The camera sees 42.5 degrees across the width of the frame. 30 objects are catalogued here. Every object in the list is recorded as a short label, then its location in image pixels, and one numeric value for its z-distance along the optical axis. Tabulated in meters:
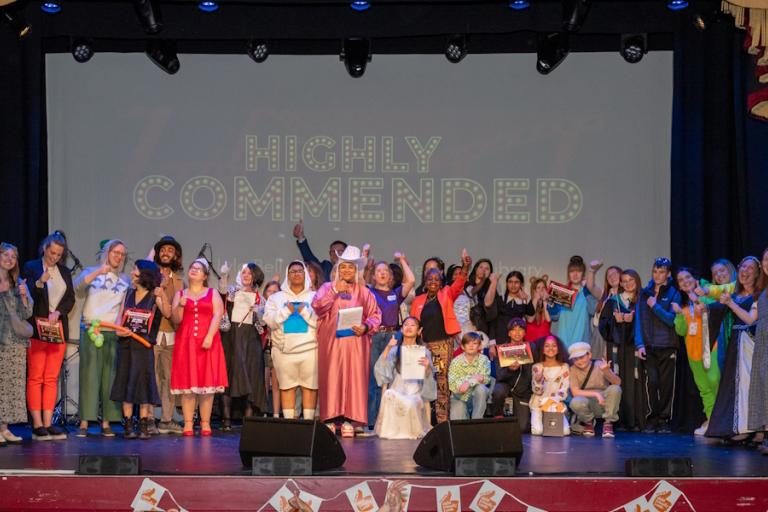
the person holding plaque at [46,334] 7.41
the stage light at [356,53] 9.64
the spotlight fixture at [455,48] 9.42
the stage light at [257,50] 9.48
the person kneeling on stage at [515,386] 8.33
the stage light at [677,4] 8.55
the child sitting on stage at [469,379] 8.04
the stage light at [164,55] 9.77
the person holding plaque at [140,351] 7.48
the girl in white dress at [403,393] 7.69
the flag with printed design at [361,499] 5.23
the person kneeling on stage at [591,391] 8.21
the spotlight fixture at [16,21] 8.54
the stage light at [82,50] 9.53
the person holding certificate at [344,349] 7.78
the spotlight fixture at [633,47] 9.56
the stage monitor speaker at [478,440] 5.38
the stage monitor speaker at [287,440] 5.43
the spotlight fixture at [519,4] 8.51
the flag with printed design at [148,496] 5.19
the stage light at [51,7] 8.72
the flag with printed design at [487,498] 5.19
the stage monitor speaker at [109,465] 5.24
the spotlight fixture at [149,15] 8.38
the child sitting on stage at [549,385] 8.09
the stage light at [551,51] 9.54
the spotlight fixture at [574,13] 8.21
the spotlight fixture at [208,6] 8.80
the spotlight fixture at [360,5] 8.49
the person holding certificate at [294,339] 7.77
